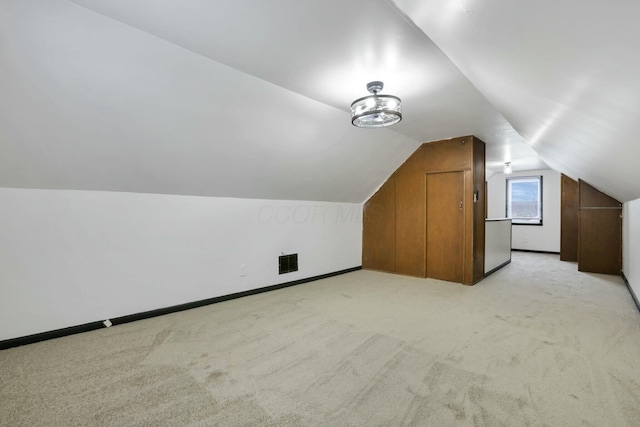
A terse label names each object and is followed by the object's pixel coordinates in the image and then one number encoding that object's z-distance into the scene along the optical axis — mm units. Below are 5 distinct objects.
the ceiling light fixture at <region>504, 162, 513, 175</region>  6316
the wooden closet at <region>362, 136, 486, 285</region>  4391
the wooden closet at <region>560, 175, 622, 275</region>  4984
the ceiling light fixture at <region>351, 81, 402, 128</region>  2639
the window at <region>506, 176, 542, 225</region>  7742
